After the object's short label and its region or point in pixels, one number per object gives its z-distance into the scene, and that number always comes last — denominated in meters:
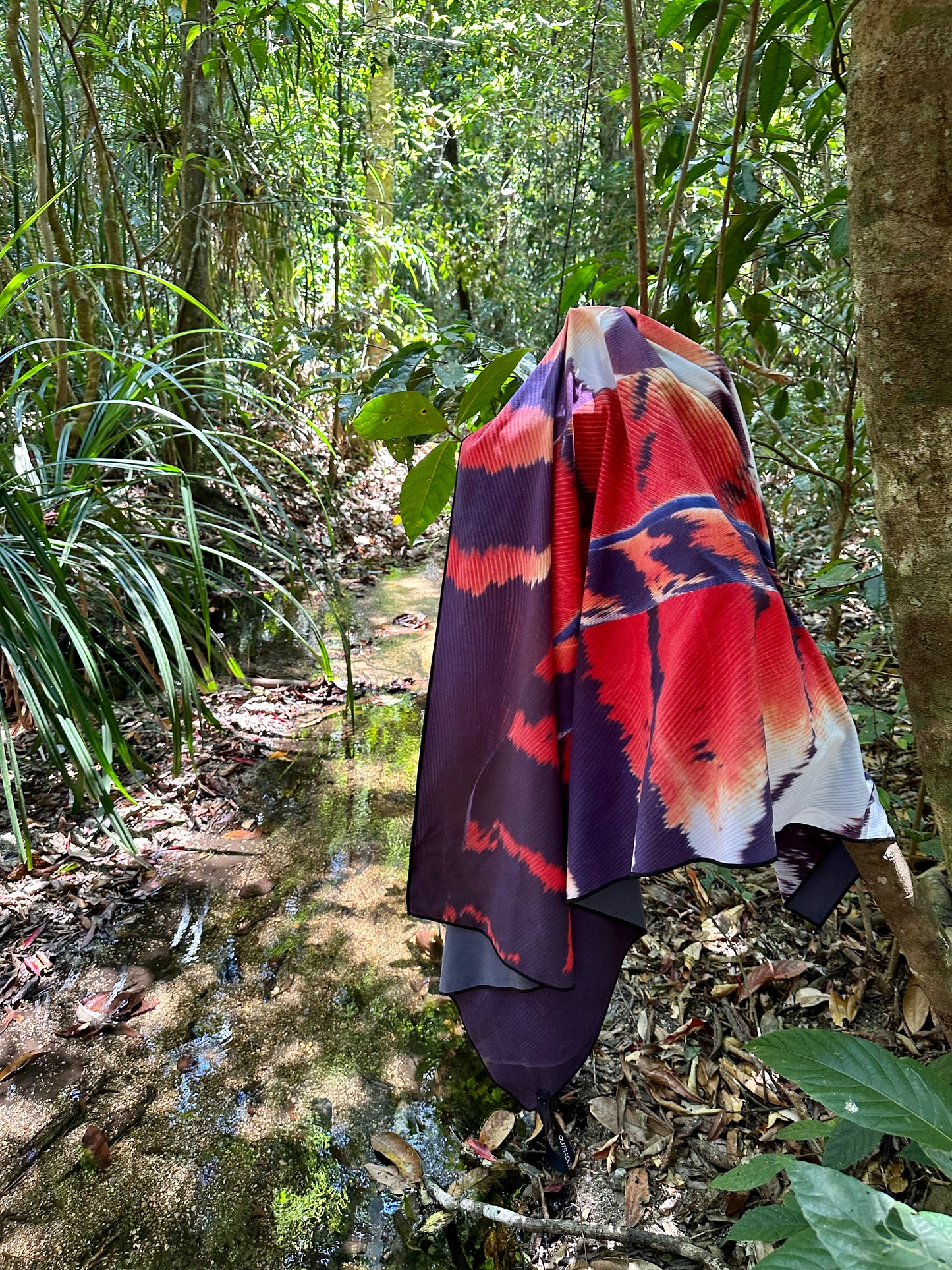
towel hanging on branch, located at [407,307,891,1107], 0.79
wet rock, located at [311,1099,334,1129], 1.44
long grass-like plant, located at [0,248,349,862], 1.72
